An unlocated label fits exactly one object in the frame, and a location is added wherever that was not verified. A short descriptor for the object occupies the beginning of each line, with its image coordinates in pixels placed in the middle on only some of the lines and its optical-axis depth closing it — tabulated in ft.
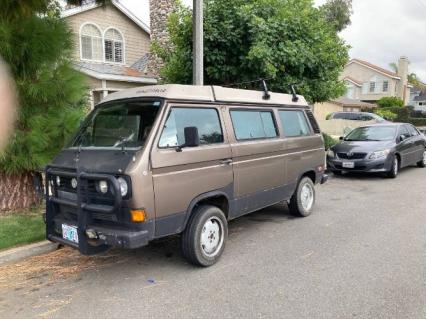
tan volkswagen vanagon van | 13.15
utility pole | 26.91
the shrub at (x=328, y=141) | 51.00
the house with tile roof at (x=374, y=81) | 179.22
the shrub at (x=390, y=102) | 143.33
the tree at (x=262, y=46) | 32.32
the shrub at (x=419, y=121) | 133.90
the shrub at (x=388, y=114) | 114.31
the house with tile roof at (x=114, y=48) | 54.90
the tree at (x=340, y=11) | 119.85
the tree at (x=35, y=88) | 19.83
